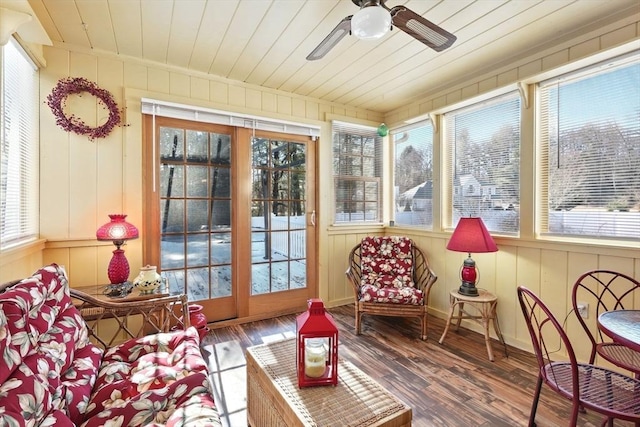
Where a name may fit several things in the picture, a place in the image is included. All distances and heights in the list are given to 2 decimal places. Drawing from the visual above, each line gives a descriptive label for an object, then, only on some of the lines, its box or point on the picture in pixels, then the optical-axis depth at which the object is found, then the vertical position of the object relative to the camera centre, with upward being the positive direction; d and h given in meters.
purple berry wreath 2.36 +0.86
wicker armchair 2.84 -0.71
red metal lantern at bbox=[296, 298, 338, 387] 1.41 -0.65
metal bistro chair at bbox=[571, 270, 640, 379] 1.72 -0.58
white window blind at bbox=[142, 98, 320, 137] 2.71 +0.94
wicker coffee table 1.20 -0.81
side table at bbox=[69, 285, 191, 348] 1.85 -0.61
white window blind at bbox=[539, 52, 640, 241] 2.08 +0.45
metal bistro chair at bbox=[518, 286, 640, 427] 1.28 -0.82
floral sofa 1.02 -0.71
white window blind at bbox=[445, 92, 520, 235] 2.73 +0.50
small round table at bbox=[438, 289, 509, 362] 2.53 -0.86
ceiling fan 1.52 +1.02
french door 2.85 -0.04
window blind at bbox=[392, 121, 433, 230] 3.53 +0.46
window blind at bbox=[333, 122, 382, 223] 3.81 +0.51
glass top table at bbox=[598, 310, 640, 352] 1.27 -0.53
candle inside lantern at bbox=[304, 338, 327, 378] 1.42 -0.70
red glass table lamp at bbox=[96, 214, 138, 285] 2.23 -0.19
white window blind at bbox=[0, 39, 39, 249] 1.81 +0.42
